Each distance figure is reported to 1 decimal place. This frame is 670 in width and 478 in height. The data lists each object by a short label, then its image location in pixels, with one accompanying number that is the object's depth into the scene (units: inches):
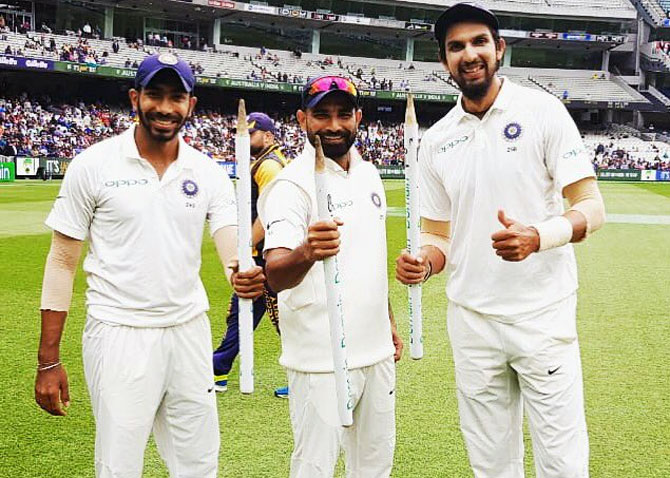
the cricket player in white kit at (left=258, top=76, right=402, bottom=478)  140.5
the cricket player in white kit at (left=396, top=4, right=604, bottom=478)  138.6
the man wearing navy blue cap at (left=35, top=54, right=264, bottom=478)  139.6
